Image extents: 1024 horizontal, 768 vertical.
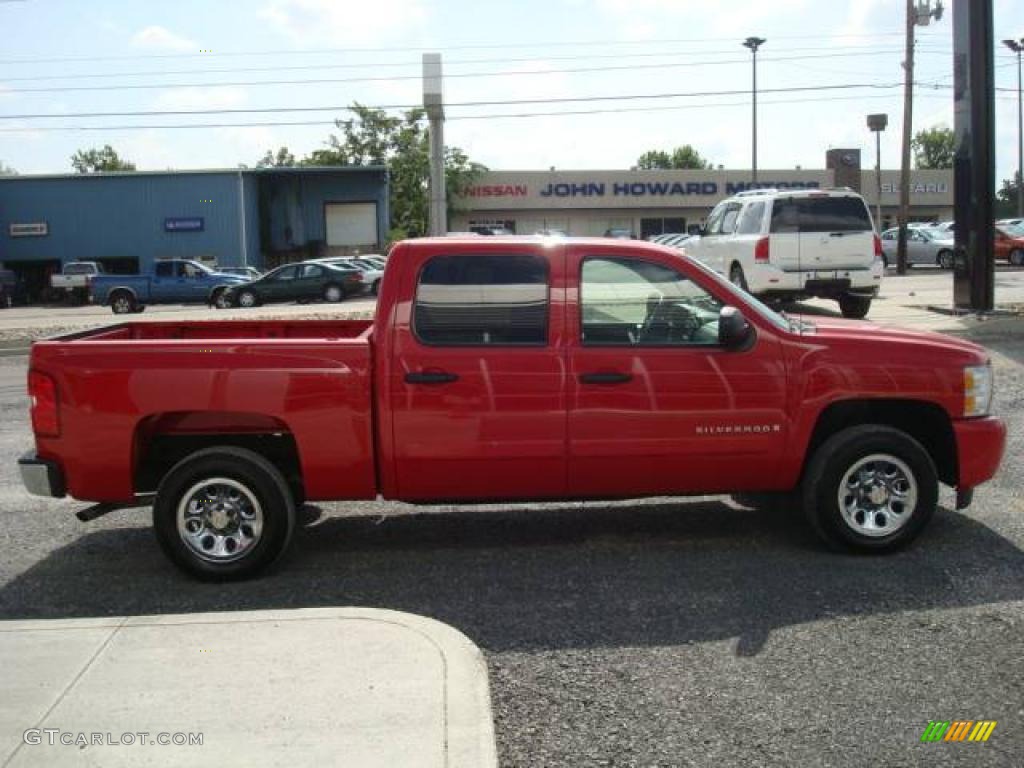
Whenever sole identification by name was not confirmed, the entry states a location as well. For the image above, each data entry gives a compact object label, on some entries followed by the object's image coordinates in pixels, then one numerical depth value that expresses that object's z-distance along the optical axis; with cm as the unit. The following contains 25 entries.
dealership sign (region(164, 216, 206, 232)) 4928
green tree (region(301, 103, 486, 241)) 6700
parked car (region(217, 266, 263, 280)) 3800
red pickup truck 530
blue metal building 4925
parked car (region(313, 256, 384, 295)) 3325
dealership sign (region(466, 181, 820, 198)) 6519
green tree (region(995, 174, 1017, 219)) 9119
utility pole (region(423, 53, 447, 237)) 2538
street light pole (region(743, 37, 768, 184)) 5628
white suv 1627
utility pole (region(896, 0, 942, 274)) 3347
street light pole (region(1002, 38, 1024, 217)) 6250
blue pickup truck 3469
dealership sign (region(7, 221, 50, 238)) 4956
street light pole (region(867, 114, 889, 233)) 4241
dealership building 6519
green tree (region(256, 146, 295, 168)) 8894
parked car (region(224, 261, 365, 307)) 3278
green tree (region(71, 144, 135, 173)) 12000
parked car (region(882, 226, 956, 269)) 3359
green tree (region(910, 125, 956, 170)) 12369
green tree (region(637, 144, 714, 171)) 11756
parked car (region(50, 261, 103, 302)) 4281
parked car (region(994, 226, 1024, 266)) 3238
